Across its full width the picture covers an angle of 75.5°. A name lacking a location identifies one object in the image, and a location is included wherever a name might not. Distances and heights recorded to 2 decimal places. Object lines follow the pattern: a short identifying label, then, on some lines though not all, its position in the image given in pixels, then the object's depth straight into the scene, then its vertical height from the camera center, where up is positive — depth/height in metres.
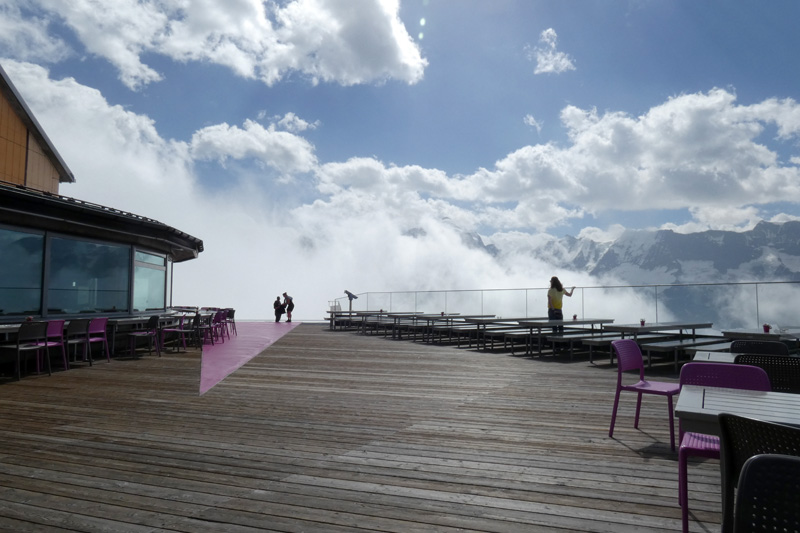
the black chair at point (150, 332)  9.96 -0.61
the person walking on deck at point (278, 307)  22.80 -0.28
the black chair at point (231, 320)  14.74 -0.57
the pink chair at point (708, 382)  2.43 -0.45
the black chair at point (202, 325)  11.27 -0.56
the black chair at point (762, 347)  3.99 -0.36
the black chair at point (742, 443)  1.44 -0.41
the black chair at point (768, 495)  1.26 -0.48
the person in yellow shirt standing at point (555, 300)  11.53 +0.03
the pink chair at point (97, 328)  8.69 -0.45
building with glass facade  8.42 +0.86
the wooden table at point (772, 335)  6.23 -0.41
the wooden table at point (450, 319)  12.32 -0.44
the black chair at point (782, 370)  3.23 -0.44
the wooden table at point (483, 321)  11.42 -0.45
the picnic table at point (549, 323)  10.03 -0.43
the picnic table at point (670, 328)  7.91 -0.50
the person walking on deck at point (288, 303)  22.79 -0.08
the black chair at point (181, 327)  11.08 -0.63
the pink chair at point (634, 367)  3.86 -0.54
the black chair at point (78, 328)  8.27 -0.44
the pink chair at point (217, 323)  12.72 -0.57
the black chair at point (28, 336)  7.00 -0.49
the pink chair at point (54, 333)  7.51 -0.48
